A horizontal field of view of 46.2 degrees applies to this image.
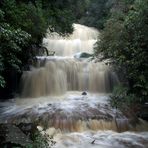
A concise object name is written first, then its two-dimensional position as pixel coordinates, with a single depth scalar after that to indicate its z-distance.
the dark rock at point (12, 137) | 3.57
